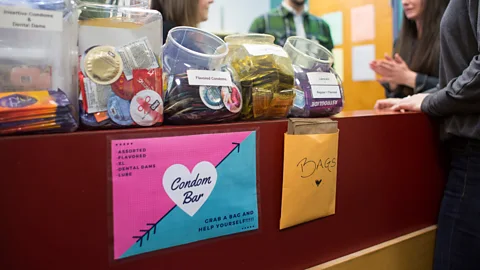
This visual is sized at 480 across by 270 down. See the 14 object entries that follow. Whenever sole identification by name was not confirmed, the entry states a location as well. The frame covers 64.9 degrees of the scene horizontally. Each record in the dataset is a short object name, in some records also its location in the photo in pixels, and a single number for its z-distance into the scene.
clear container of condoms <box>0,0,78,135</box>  0.52
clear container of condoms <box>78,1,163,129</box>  0.59
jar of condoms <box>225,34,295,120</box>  0.75
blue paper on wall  2.94
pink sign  0.60
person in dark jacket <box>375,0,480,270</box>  0.91
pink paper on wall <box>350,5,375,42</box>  2.70
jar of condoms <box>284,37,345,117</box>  0.83
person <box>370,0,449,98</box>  1.37
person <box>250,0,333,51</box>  2.34
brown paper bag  0.78
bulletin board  2.64
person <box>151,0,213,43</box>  1.34
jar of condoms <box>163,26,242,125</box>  0.66
